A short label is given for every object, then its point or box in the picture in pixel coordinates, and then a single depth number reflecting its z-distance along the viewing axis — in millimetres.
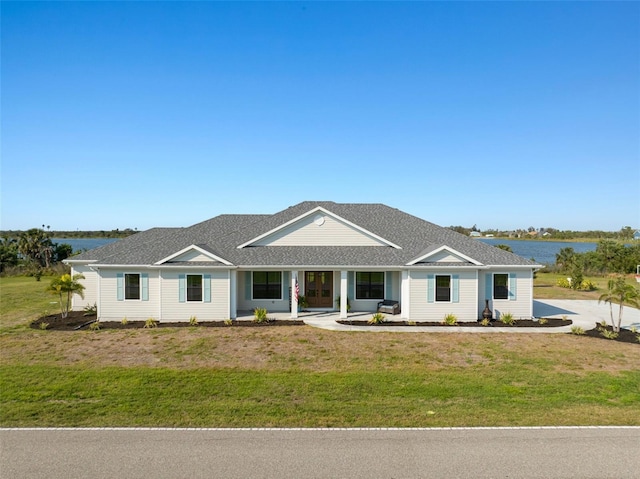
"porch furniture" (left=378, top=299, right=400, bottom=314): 20219
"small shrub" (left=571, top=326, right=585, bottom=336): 16922
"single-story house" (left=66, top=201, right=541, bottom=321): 19016
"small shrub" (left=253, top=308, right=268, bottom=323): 18594
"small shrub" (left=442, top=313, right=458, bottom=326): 18531
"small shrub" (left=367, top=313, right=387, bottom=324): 18359
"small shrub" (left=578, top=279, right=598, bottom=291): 31797
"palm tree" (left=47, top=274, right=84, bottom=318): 18486
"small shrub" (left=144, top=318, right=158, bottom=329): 17970
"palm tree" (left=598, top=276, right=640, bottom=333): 16384
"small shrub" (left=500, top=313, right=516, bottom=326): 18578
